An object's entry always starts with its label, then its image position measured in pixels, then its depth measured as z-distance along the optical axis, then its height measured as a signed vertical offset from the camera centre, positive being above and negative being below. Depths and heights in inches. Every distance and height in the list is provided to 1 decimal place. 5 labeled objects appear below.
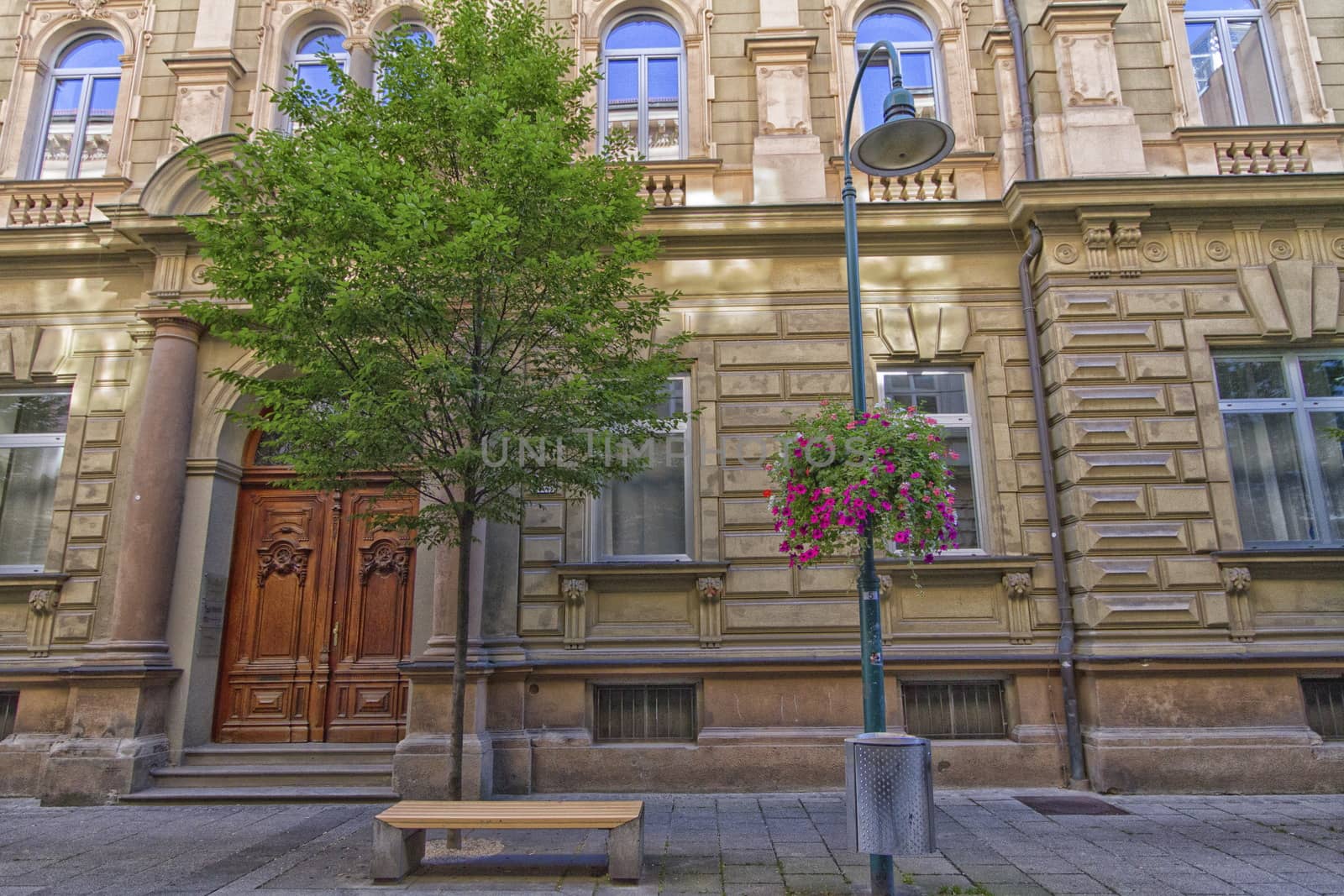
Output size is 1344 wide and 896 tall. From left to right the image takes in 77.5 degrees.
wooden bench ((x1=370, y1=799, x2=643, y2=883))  209.3 -40.4
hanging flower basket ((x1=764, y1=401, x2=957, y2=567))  211.6 +41.4
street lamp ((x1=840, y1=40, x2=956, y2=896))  216.5 +138.3
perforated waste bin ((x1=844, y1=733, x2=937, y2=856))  194.5 -33.4
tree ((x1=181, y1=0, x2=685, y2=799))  238.1 +107.5
